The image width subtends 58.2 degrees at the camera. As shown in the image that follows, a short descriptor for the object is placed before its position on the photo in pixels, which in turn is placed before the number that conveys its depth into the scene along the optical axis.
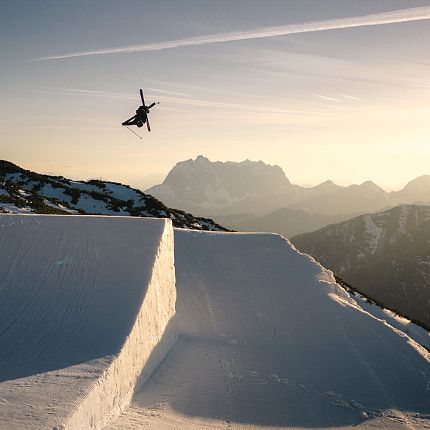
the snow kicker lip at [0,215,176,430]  8.77
